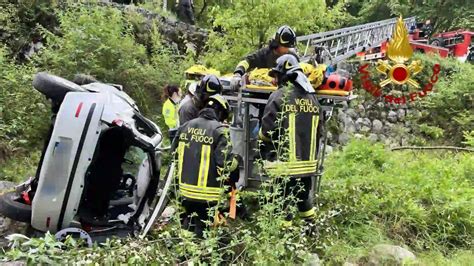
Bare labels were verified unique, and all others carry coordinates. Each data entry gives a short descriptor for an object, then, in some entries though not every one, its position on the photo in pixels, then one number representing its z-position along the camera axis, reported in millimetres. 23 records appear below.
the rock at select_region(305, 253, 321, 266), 3553
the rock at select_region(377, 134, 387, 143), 16216
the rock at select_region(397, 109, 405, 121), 16969
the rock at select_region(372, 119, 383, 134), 16547
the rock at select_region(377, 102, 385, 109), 16844
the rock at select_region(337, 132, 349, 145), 14733
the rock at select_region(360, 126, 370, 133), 16128
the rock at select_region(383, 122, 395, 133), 16695
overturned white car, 3818
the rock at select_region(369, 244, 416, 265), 4140
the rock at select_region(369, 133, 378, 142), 15881
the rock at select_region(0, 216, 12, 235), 4984
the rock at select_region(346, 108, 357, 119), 16062
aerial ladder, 8257
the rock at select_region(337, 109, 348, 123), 15558
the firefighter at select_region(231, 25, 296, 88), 5275
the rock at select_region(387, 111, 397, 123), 16875
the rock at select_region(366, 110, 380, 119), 16625
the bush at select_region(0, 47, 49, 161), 7008
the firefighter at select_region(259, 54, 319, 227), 4320
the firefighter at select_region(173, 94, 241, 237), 4039
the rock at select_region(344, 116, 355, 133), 15578
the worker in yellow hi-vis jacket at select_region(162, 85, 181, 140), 7438
